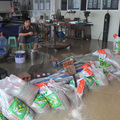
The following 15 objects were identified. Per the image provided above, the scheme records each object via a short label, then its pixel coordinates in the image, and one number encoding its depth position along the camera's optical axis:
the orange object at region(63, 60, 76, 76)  2.42
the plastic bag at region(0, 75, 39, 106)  1.75
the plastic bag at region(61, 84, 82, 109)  1.98
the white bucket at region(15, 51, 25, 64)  3.40
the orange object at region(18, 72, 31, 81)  2.48
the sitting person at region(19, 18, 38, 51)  3.85
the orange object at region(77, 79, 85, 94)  2.06
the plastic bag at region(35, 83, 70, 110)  1.86
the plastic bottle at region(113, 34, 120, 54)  3.80
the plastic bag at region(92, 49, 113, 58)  3.20
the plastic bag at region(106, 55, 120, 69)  2.97
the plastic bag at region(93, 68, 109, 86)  2.46
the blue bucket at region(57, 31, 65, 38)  6.89
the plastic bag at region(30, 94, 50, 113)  1.78
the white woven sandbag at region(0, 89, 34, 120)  1.60
